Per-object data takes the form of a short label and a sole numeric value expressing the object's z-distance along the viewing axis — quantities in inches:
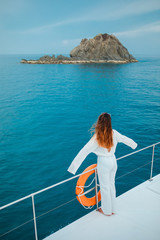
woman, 92.9
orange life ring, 106.5
